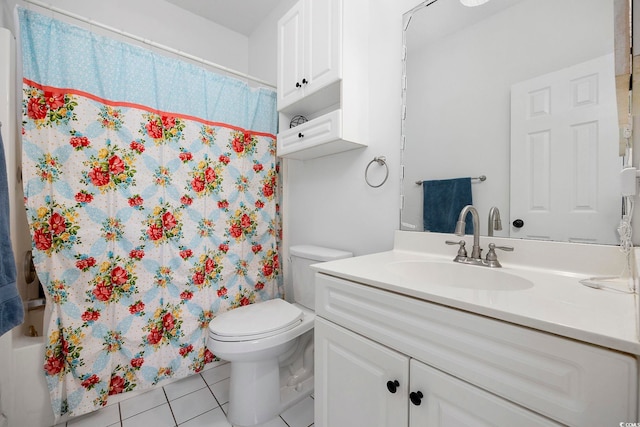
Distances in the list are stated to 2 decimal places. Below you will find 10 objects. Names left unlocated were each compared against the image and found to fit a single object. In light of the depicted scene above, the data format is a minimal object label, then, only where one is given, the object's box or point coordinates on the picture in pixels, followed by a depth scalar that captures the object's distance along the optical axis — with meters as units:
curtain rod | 1.16
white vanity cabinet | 0.44
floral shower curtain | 1.17
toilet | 1.19
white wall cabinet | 1.28
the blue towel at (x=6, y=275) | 0.80
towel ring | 1.33
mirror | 0.80
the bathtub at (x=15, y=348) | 1.10
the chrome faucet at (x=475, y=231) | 0.96
